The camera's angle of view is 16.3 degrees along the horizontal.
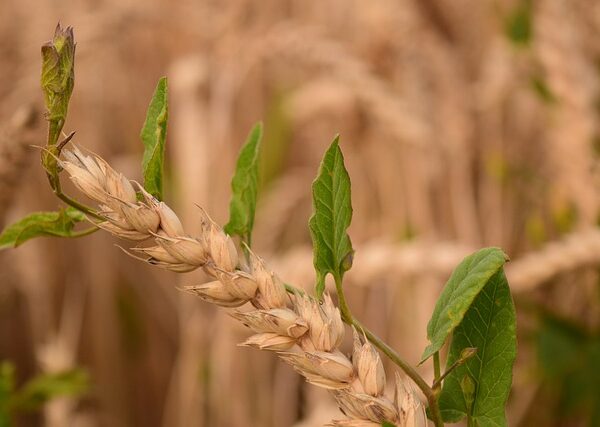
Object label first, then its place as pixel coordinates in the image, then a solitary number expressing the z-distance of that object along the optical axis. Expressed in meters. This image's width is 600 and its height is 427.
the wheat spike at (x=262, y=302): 0.35
